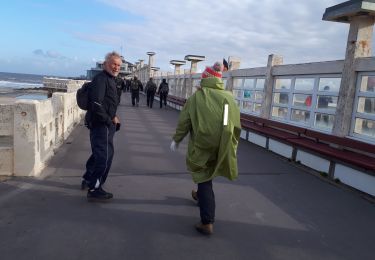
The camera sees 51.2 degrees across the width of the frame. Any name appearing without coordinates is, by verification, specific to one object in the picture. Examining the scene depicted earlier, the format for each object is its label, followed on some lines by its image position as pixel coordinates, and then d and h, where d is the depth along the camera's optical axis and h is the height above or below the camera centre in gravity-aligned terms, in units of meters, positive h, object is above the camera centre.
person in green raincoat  4.27 -0.57
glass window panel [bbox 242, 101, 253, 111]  13.23 -0.67
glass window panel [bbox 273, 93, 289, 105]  10.62 -0.28
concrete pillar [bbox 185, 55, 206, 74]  22.53 +1.26
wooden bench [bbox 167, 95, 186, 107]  21.71 -1.15
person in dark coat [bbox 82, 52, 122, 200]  4.87 -0.55
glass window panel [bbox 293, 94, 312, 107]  9.42 -0.25
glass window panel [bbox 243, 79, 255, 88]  13.06 +0.10
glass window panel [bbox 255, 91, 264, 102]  12.30 -0.30
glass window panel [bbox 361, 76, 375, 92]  7.14 +0.20
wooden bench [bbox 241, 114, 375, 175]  6.50 -1.06
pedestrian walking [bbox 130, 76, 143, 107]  22.30 -0.66
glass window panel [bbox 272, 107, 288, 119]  10.61 -0.66
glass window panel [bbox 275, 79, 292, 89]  10.49 +0.14
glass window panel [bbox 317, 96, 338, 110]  8.42 -0.23
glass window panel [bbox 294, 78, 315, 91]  9.31 +0.14
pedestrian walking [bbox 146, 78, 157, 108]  23.17 -0.68
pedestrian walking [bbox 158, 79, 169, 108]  23.59 -0.69
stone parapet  5.72 -0.98
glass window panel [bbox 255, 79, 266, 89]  12.13 +0.11
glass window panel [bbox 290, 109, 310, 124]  9.47 -0.65
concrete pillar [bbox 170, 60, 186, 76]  29.36 +1.24
